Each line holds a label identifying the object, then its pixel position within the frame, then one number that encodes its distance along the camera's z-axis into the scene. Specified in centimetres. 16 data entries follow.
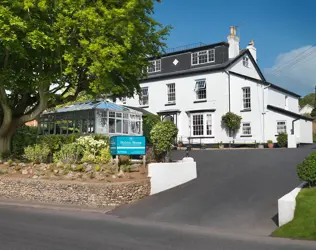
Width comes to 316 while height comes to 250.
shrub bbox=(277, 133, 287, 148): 3067
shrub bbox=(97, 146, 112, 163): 1756
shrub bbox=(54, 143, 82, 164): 1819
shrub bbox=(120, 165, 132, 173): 1612
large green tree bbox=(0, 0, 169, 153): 1505
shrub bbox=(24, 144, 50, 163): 1869
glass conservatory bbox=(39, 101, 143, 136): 2261
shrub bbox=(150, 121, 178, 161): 1716
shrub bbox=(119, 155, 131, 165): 1694
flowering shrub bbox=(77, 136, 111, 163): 1767
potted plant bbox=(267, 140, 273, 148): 3092
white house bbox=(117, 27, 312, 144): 3297
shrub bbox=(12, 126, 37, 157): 2067
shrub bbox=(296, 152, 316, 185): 1106
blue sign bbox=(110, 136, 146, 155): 1590
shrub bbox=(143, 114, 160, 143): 3020
